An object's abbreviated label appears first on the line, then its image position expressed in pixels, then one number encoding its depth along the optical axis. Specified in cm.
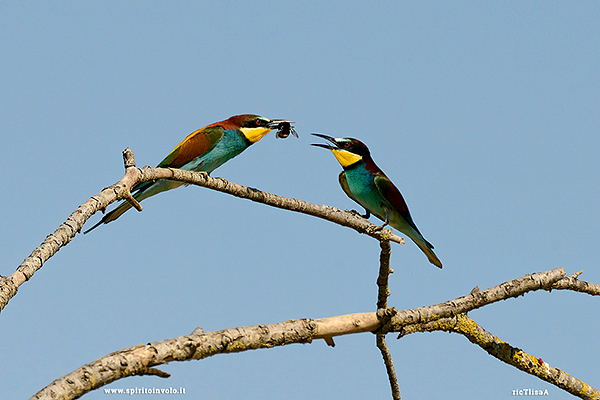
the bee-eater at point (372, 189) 908
